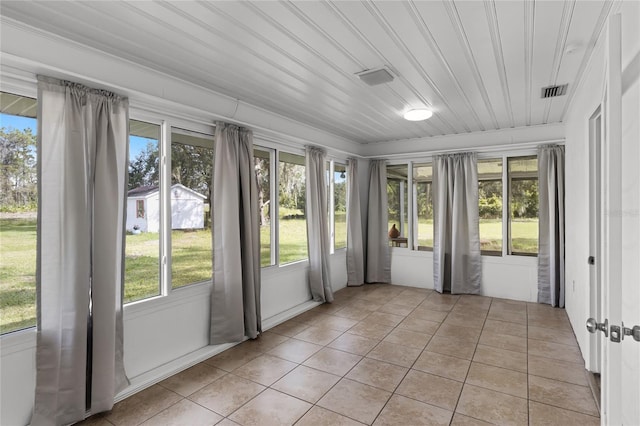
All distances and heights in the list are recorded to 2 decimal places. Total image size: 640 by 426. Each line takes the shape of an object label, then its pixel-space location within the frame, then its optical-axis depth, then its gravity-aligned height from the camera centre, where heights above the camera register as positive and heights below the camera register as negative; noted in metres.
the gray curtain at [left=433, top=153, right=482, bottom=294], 5.12 -0.16
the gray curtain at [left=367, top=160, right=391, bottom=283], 5.92 -0.25
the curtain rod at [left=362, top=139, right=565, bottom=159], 4.64 +0.97
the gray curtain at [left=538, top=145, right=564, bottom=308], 4.49 -0.18
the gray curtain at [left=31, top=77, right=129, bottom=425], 2.09 -0.26
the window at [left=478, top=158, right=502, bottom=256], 5.14 +0.10
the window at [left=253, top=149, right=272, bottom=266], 4.09 +0.19
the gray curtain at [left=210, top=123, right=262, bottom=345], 3.28 -0.28
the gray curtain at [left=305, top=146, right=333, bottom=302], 4.62 -0.19
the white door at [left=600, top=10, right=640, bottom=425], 1.11 -0.09
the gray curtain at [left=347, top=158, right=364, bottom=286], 5.64 -0.30
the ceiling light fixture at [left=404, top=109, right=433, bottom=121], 3.67 +1.11
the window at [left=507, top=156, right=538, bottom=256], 4.91 +0.11
